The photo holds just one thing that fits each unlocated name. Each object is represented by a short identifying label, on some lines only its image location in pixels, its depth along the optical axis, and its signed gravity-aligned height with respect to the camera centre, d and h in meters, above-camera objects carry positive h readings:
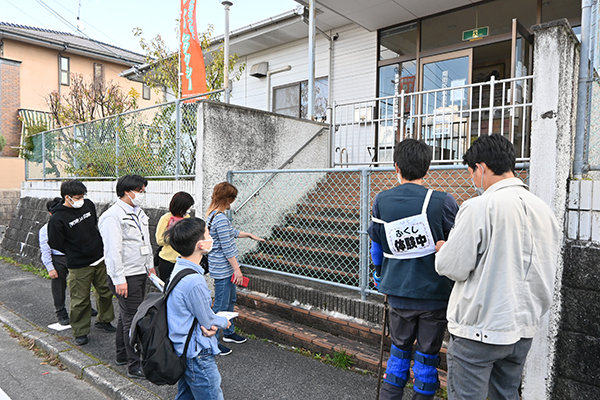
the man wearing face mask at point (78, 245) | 4.18 -0.71
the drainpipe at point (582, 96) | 2.75 +0.68
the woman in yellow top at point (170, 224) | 3.74 -0.42
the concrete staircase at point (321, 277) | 3.66 -1.12
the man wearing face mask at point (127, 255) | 3.42 -0.68
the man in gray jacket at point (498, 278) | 1.77 -0.43
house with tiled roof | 18.67 +6.03
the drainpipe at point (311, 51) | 7.16 +2.56
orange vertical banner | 7.22 +2.45
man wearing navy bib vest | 2.26 -0.51
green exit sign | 7.06 +2.91
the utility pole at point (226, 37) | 6.81 +2.88
